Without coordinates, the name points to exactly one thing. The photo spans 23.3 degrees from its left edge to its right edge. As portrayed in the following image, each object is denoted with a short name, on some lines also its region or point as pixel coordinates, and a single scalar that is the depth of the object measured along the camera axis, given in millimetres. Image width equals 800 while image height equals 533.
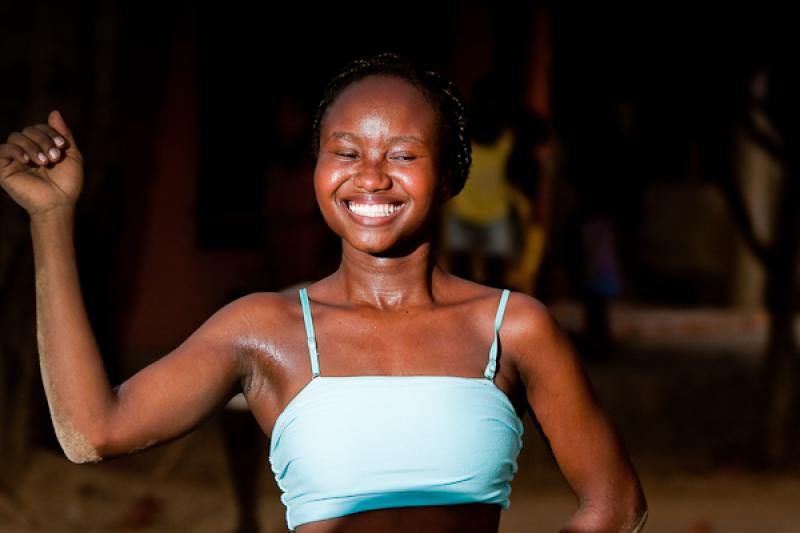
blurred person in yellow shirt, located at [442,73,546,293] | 12420
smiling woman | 3083
